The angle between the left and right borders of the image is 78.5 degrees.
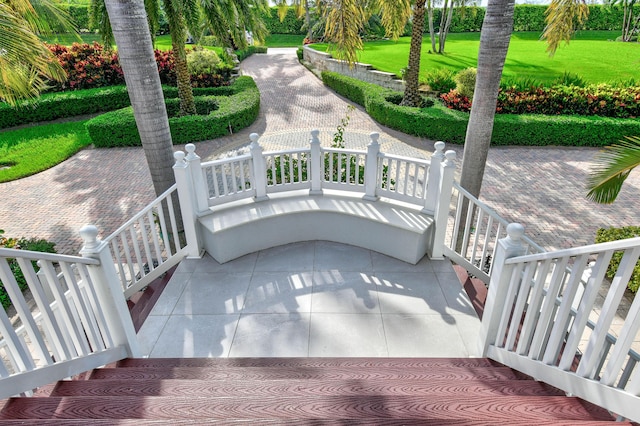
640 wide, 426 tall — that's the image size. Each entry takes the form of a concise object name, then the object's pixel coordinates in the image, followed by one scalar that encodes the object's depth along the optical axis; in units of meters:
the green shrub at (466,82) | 12.61
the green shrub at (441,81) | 14.23
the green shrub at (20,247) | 5.34
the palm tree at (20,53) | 4.22
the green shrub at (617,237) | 5.44
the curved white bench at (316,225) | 5.11
